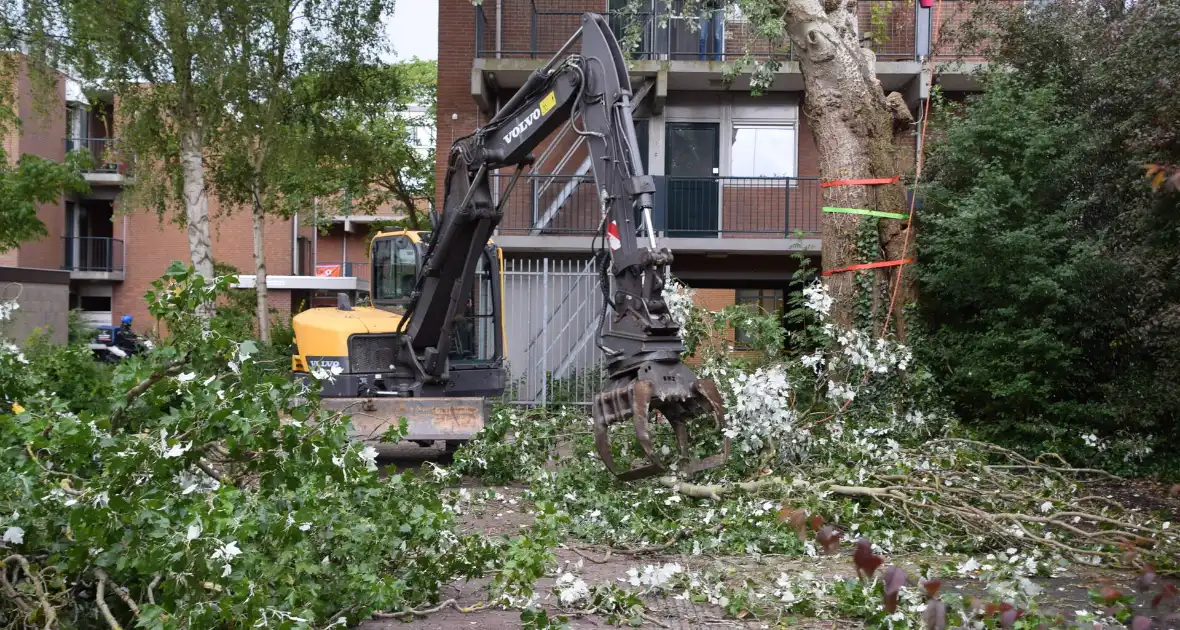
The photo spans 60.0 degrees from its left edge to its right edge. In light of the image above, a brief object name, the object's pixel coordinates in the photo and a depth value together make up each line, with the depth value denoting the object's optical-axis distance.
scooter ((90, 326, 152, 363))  27.33
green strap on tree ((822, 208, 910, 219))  12.25
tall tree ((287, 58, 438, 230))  21.34
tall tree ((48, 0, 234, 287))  17.31
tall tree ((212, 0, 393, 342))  18.56
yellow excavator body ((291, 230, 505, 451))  10.51
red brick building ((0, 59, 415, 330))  36.00
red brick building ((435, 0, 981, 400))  17.86
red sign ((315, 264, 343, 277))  42.18
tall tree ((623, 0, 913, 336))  12.28
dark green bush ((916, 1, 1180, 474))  10.53
